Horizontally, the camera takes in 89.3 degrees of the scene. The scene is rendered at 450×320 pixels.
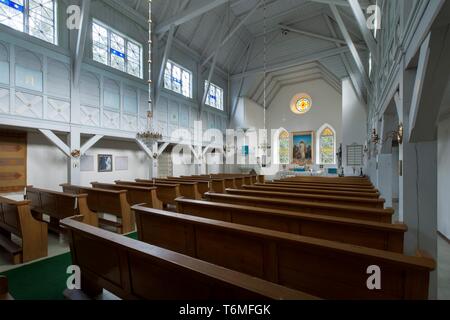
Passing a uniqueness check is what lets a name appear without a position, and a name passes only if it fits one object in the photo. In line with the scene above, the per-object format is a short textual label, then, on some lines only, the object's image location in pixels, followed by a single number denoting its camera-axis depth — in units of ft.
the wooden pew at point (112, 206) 12.96
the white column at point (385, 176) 16.20
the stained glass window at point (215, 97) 40.45
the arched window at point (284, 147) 47.73
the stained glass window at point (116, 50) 23.41
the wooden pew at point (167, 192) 16.15
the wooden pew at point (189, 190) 17.48
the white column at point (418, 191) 7.66
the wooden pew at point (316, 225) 5.63
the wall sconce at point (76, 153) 20.66
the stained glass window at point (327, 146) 43.29
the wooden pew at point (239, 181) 23.98
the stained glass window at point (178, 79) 32.17
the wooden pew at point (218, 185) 20.94
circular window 45.95
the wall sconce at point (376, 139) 16.18
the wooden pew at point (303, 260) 3.72
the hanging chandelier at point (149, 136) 15.90
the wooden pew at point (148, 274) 3.04
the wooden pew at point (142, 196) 14.15
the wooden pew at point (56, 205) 11.59
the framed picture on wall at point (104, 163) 25.81
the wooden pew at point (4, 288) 3.29
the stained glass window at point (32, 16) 17.48
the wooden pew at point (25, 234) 9.51
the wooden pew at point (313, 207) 7.35
